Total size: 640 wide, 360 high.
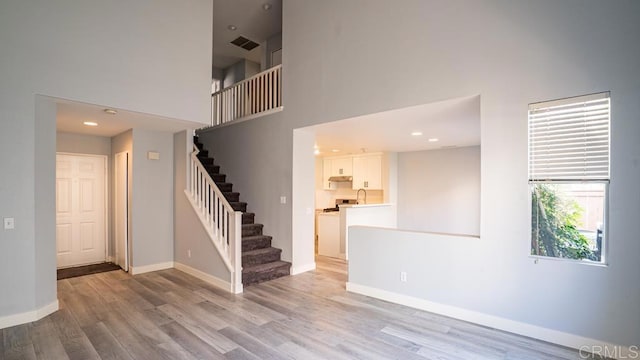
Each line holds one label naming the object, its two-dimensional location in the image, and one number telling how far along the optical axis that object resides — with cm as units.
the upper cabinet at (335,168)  866
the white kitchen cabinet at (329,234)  662
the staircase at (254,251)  489
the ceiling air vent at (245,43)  750
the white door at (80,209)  567
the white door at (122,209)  553
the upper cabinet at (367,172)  809
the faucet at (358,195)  886
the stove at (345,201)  912
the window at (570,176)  277
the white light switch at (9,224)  334
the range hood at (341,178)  875
